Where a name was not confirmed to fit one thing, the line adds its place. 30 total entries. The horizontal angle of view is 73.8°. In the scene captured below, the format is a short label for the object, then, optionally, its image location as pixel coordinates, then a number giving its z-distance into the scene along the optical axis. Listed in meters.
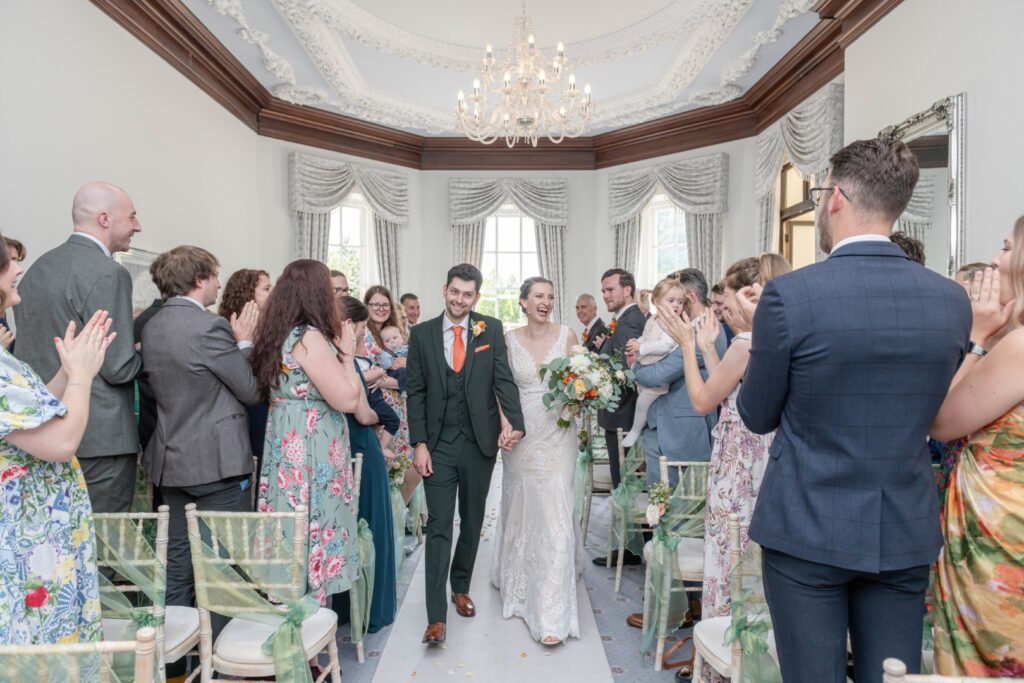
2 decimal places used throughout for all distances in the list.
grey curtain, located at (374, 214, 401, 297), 9.35
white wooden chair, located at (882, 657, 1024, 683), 1.04
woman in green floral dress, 2.80
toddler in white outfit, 3.86
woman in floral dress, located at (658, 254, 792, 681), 2.63
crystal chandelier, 5.86
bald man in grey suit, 2.57
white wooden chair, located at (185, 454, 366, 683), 2.29
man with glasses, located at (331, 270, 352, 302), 5.23
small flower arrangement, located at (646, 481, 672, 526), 3.15
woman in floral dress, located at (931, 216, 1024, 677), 1.57
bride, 3.57
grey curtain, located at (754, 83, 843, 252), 5.84
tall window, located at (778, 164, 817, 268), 7.27
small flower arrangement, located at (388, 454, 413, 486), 4.32
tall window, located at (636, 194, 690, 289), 9.23
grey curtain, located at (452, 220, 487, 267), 9.80
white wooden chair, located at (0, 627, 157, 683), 1.22
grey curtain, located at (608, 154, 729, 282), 8.32
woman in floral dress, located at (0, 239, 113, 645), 1.59
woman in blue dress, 3.50
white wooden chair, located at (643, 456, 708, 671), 3.12
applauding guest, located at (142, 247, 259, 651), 2.72
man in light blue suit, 3.75
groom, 3.46
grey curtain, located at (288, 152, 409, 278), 8.36
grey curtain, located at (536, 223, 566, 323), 9.80
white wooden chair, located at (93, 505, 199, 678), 2.26
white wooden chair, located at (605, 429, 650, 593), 4.03
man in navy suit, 1.49
